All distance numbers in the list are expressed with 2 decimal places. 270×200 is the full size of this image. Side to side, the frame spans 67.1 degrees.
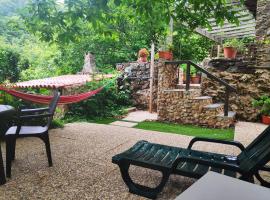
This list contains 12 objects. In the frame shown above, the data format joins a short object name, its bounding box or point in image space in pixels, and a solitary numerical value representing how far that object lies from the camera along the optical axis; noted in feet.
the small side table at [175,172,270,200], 1.78
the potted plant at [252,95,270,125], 15.67
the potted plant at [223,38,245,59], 18.83
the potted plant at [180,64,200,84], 25.18
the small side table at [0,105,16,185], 6.33
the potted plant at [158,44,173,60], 17.47
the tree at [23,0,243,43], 8.64
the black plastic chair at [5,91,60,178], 6.91
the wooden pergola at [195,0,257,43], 18.70
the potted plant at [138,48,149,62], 23.32
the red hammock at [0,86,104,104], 11.39
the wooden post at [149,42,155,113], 19.42
